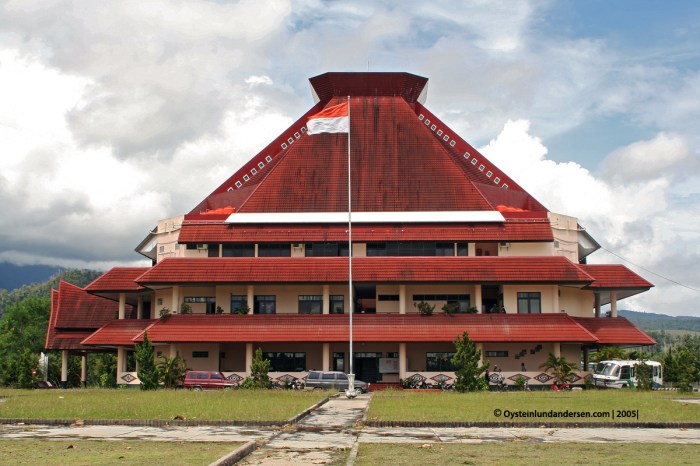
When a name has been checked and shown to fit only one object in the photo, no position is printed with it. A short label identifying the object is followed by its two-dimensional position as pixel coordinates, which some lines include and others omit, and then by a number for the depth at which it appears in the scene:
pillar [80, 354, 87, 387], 67.23
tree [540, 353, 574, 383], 49.62
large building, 52.00
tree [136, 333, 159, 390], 41.53
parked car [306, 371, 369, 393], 44.22
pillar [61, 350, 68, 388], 62.31
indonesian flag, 42.75
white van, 48.55
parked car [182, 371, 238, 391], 45.12
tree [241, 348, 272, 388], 43.50
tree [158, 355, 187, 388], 44.16
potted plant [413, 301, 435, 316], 52.56
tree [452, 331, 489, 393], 41.44
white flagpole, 36.81
